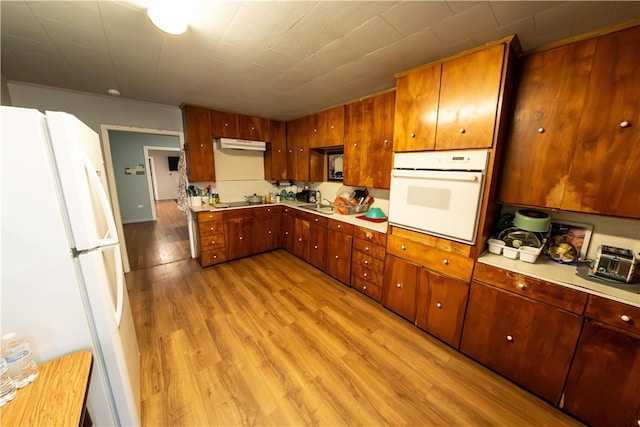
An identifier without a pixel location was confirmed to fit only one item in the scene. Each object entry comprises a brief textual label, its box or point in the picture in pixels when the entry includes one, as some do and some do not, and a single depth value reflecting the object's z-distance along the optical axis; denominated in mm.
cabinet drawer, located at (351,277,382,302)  2445
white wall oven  1590
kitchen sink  3157
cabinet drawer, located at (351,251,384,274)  2375
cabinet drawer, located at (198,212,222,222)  3095
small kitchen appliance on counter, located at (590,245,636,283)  1260
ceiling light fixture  1195
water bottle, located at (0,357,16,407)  723
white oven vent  3396
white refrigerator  814
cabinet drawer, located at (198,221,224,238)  3139
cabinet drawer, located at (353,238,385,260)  2347
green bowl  2752
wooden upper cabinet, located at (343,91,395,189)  2439
